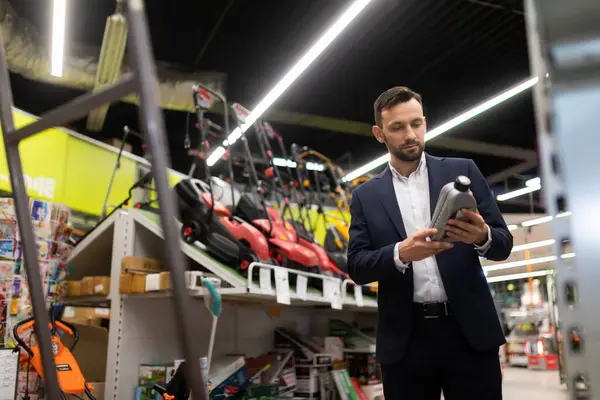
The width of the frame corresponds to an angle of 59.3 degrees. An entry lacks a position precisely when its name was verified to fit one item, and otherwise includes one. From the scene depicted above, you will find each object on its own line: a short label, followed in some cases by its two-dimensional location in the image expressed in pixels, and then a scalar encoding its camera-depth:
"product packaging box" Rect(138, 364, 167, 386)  2.85
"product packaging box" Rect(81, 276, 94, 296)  3.12
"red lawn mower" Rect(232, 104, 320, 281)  3.59
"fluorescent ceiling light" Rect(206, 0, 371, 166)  4.80
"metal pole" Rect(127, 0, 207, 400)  0.84
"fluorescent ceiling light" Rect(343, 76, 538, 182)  6.65
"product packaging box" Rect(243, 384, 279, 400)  3.07
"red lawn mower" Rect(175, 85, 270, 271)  3.06
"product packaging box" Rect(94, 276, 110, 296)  3.05
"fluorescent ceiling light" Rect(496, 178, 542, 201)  10.38
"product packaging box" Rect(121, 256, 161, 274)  2.96
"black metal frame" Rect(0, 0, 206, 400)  0.85
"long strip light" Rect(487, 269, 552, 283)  16.88
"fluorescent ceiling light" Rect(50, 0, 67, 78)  4.71
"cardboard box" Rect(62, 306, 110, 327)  4.38
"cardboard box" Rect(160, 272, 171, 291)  2.69
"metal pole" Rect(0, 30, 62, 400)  1.09
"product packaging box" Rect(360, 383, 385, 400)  3.88
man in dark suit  1.33
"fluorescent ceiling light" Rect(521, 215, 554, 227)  9.80
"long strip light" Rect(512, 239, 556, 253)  11.47
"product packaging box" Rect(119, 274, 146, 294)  2.84
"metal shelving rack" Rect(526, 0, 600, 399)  0.45
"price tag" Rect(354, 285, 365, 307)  3.71
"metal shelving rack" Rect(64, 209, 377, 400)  2.83
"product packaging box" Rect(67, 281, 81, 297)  3.22
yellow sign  3.88
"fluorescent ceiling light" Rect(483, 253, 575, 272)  13.11
